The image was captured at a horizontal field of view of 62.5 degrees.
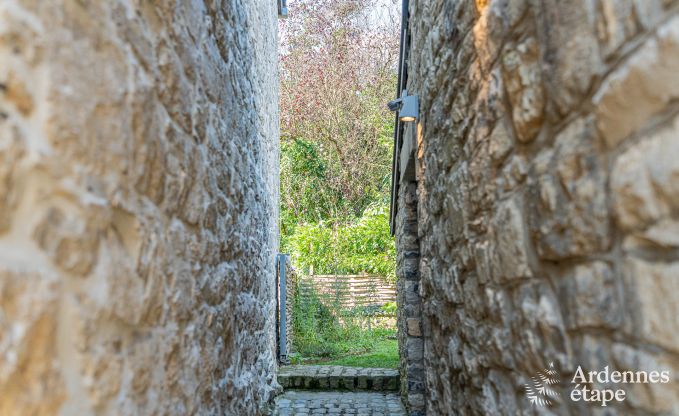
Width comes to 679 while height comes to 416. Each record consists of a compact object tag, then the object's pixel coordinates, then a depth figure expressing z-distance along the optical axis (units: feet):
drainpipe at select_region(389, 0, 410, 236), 16.55
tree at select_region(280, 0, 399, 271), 47.78
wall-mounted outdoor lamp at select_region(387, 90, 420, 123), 13.10
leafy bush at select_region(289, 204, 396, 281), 40.19
